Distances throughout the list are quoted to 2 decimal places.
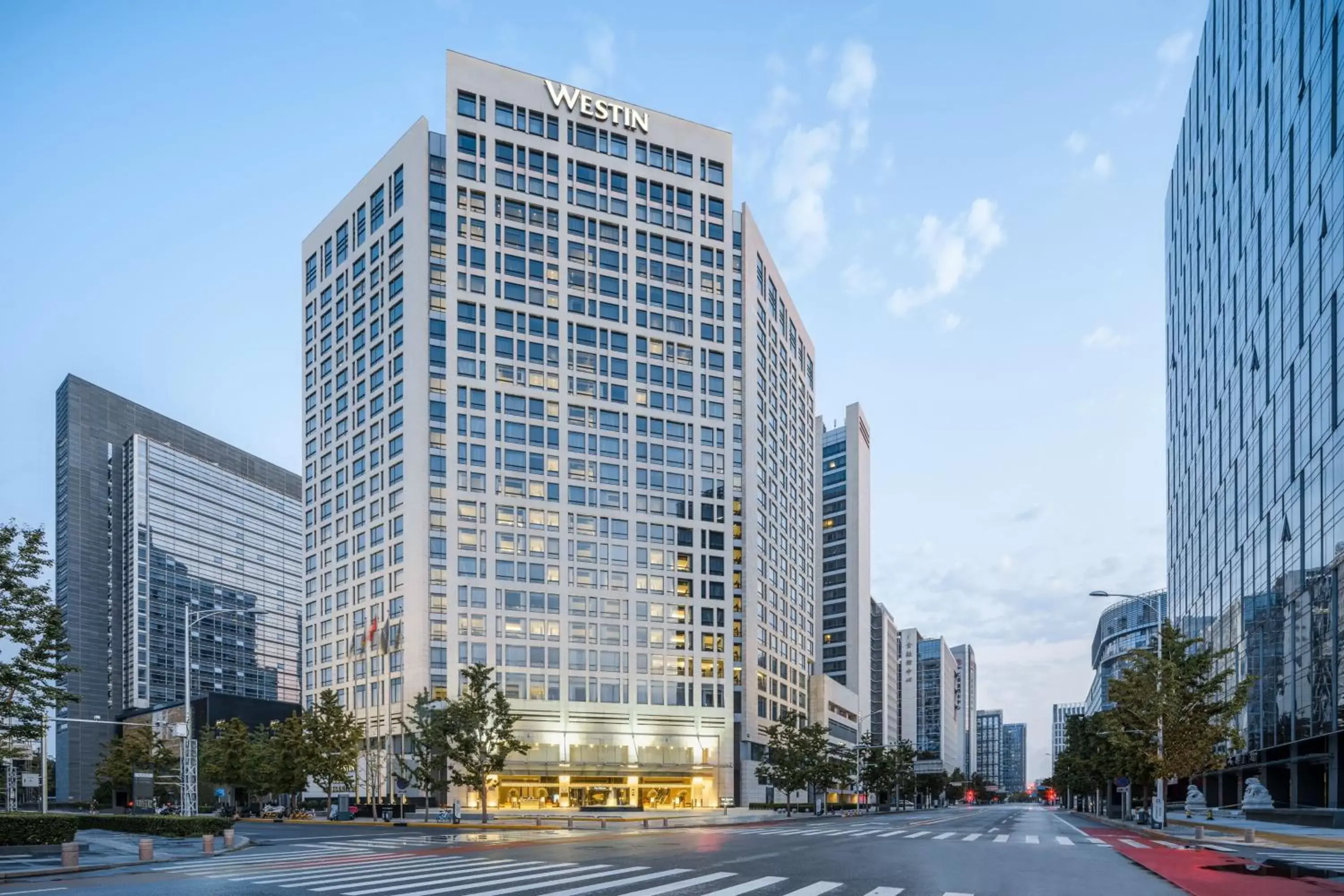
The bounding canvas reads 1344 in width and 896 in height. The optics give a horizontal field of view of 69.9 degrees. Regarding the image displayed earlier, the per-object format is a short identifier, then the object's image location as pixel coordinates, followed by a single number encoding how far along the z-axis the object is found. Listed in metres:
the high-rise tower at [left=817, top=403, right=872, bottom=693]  176.50
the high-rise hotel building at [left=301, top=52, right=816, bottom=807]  95.00
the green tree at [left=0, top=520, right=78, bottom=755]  31.73
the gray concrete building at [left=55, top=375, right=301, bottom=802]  169.75
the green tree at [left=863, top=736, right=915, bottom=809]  137.50
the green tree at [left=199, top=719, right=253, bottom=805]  89.12
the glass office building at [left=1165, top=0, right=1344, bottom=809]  50.56
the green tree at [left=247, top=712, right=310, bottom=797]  75.25
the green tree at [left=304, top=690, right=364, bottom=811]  72.50
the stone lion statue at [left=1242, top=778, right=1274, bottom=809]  53.38
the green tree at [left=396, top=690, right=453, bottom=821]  65.25
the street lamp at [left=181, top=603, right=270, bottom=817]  40.00
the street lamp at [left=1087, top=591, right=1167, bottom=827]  46.31
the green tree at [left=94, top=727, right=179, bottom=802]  92.81
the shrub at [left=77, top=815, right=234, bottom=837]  39.72
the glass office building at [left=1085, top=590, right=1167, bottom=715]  176.88
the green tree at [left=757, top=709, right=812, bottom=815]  97.19
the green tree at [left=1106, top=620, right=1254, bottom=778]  45.38
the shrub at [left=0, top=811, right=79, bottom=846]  32.22
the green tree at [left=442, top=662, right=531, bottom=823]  63.12
